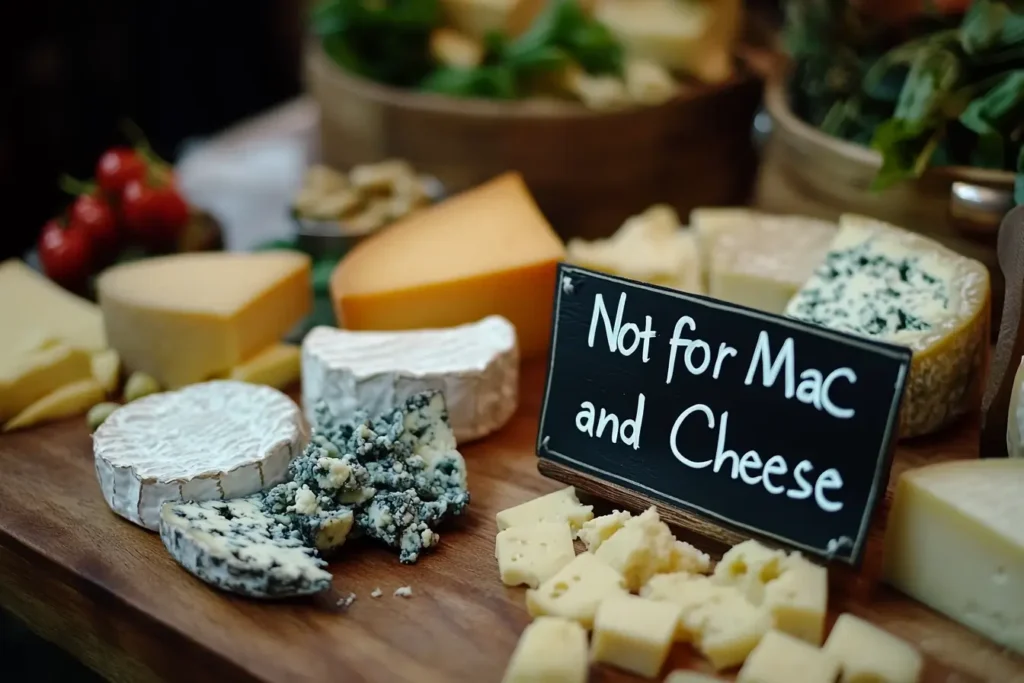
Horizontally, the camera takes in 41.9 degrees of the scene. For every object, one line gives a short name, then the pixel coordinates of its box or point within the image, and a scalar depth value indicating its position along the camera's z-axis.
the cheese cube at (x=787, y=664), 0.49
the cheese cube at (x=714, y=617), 0.51
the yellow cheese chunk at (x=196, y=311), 0.69
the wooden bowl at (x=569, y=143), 0.81
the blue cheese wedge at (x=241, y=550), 0.54
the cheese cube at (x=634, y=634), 0.51
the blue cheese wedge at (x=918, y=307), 0.63
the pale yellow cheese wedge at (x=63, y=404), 0.67
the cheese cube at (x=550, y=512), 0.58
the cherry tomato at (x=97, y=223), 0.79
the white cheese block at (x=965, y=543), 0.52
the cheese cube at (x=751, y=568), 0.53
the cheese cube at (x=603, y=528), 0.56
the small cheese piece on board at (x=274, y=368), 0.70
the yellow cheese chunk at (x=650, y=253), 0.74
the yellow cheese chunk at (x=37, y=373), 0.68
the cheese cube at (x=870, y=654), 0.50
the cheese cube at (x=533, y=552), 0.55
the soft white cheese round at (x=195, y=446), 0.58
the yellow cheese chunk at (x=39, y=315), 0.71
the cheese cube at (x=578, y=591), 0.52
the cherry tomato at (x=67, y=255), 0.78
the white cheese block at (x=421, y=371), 0.64
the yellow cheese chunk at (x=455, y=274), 0.71
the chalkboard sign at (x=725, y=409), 0.53
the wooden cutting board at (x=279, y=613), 0.52
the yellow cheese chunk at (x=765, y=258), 0.69
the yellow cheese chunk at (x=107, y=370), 0.70
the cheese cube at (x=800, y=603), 0.51
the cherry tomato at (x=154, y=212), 0.79
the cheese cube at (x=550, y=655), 0.50
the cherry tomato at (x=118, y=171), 0.80
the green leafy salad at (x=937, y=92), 0.68
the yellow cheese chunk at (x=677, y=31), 0.86
